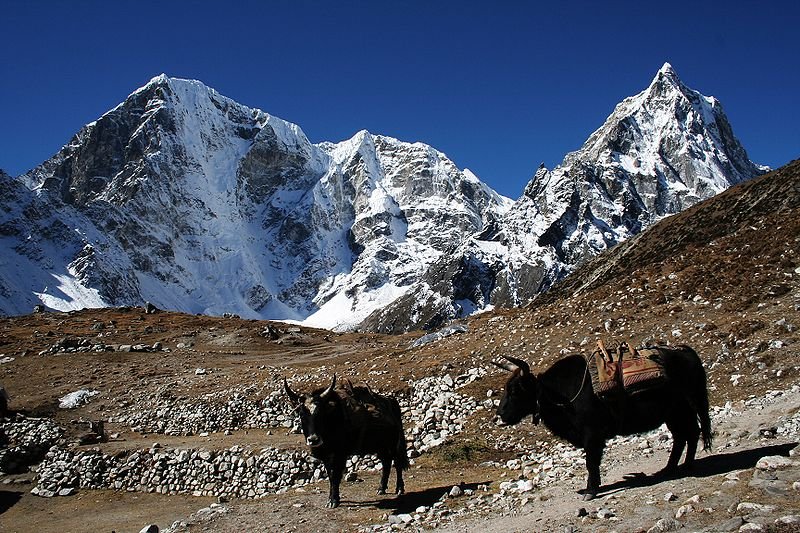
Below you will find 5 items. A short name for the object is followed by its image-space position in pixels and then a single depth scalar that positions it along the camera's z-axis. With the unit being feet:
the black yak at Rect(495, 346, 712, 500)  32.32
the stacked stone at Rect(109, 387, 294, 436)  86.53
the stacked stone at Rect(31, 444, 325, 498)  63.10
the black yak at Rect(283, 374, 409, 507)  42.22
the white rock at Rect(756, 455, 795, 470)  26.99
